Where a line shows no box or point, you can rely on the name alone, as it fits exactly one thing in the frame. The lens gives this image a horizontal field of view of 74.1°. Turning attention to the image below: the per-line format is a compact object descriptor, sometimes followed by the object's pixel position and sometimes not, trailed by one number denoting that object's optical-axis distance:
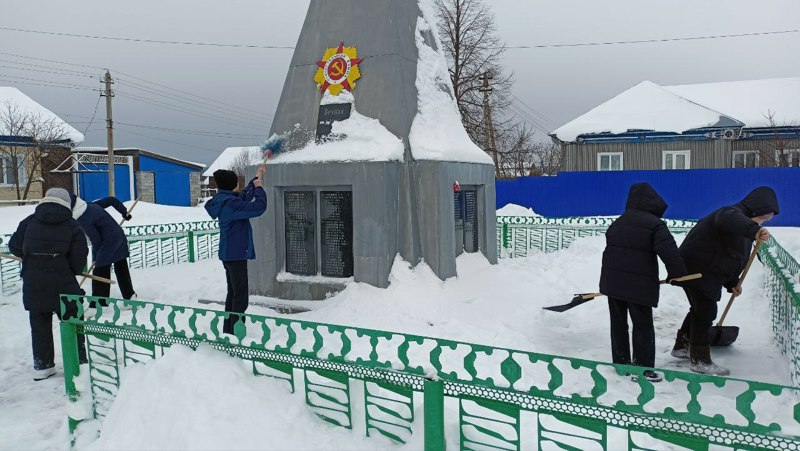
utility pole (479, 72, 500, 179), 21.89
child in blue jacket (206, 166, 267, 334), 4.93
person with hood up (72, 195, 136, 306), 6.38
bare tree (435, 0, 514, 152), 21.20
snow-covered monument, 6.07
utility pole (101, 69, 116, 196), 21.95
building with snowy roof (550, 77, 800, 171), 19.00
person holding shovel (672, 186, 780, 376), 4.30
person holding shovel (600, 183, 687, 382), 4.12
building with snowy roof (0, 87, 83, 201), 22.84
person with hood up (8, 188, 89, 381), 4.71
